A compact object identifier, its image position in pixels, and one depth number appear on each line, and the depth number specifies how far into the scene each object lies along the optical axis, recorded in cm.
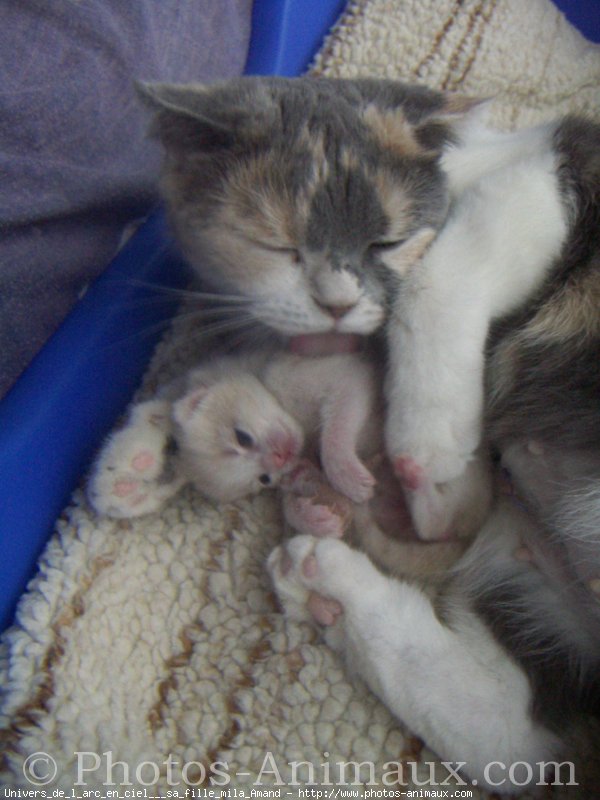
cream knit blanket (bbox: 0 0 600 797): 45
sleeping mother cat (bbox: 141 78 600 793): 45
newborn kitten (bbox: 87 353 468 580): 48
